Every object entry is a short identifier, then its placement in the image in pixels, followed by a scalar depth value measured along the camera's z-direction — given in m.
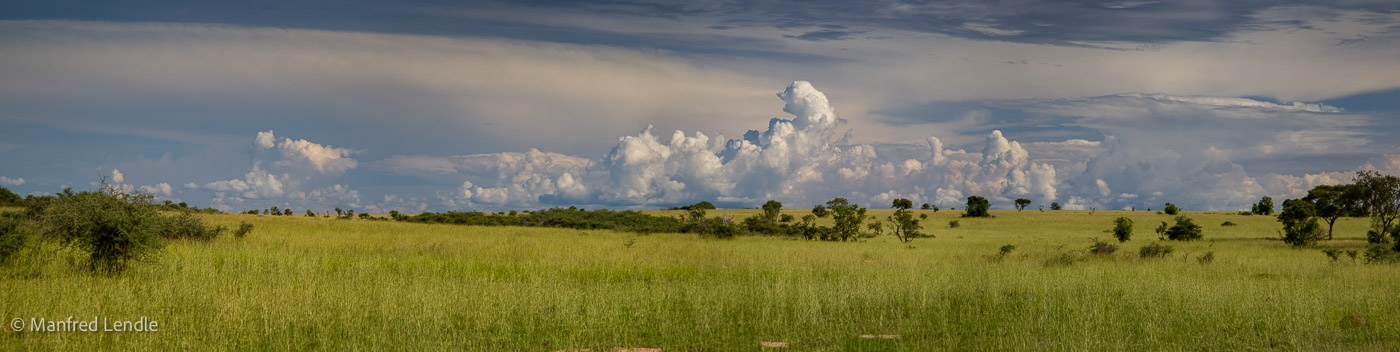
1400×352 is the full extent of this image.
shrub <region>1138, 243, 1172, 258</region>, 29.78
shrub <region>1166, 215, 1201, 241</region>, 51.91
